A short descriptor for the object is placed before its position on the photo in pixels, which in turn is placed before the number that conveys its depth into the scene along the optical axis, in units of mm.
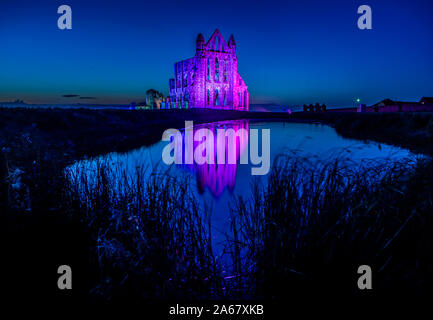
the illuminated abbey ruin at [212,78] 55344
